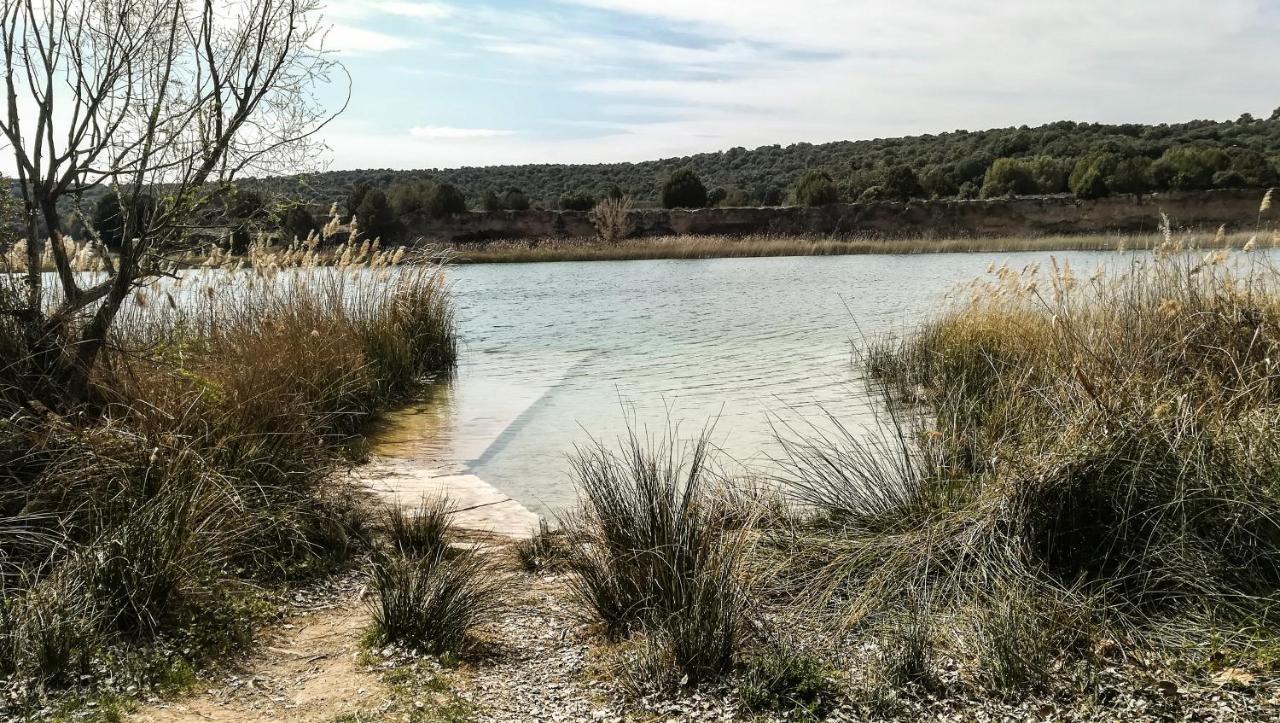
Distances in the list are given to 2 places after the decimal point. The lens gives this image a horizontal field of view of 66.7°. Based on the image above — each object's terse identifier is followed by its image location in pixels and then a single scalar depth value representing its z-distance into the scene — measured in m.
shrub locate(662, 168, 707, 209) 45.34
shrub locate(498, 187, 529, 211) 47.38
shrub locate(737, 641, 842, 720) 2.69
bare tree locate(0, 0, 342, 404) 4.37
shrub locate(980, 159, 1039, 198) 44.12
